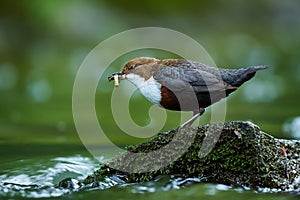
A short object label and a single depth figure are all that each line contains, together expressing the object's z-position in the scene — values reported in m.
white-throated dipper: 9.71
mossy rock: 8.84
